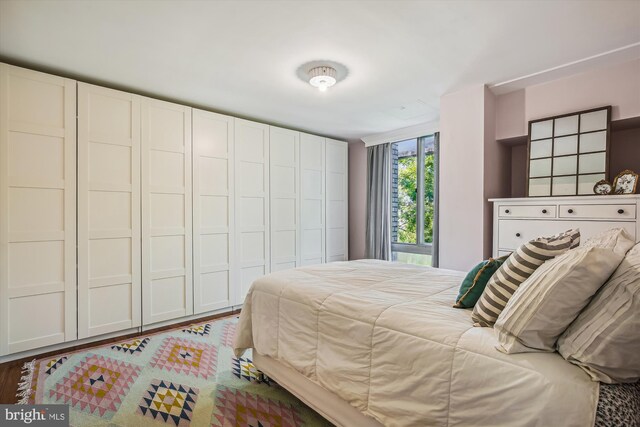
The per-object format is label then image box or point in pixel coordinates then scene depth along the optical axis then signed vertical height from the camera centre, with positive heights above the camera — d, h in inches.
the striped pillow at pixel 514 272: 49.8 -9.3
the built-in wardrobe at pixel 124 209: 102.5 +0.4
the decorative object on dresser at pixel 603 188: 98.3 +8.5
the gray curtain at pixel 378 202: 190.2 +6.4
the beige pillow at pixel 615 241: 53.4 -4.8
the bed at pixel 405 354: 39.1 -22.4
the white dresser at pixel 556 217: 90.7 -0.6
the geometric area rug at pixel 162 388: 73.8 -47.8
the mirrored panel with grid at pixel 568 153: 102.0 +21.1
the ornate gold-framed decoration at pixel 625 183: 94.2 +9.9
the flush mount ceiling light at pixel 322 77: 104.6 +45.0
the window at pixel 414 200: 175.3 +7.8
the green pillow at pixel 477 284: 60.1 -13.5
